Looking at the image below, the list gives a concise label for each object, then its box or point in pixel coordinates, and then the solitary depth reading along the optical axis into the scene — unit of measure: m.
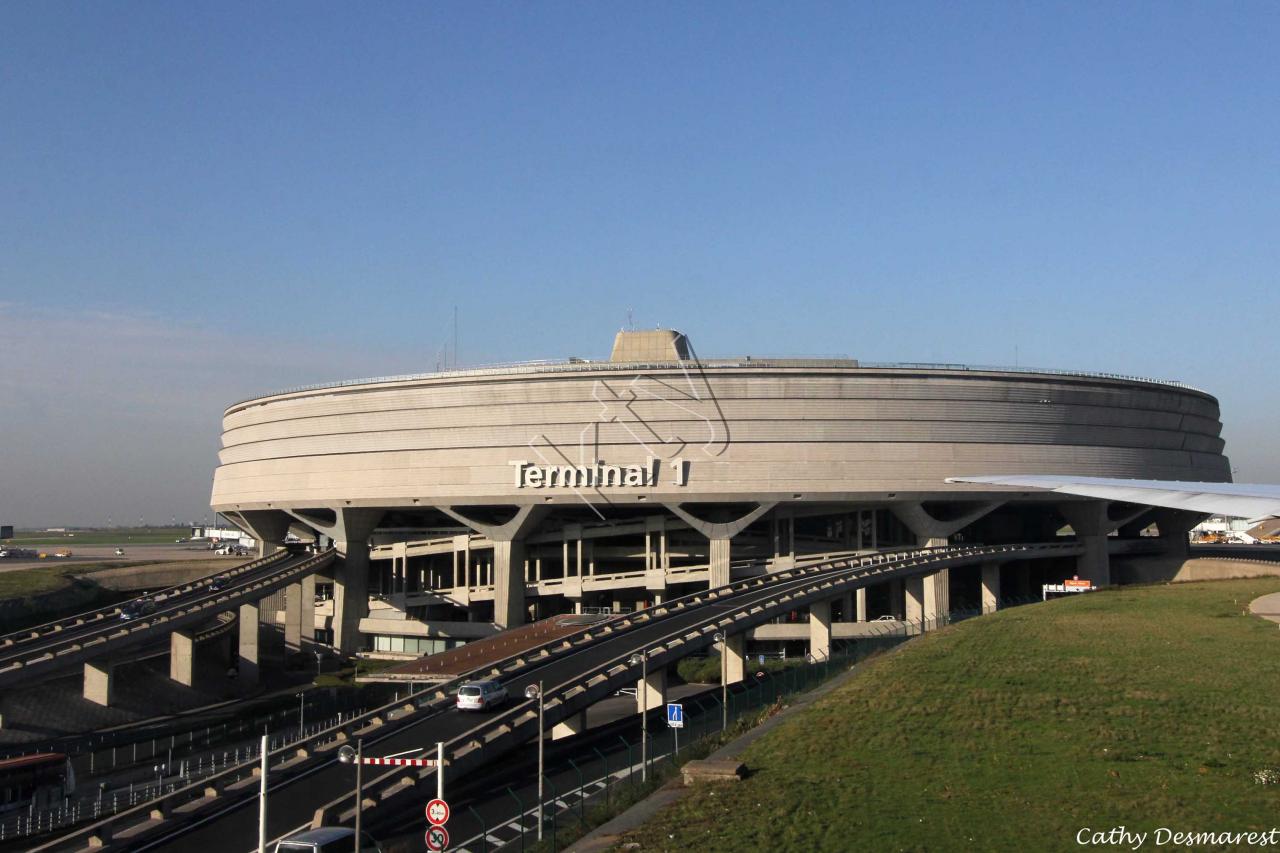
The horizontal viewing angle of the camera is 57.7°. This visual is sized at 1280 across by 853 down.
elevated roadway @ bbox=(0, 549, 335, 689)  63.91
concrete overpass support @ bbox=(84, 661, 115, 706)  71.31
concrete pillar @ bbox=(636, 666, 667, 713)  54.69
